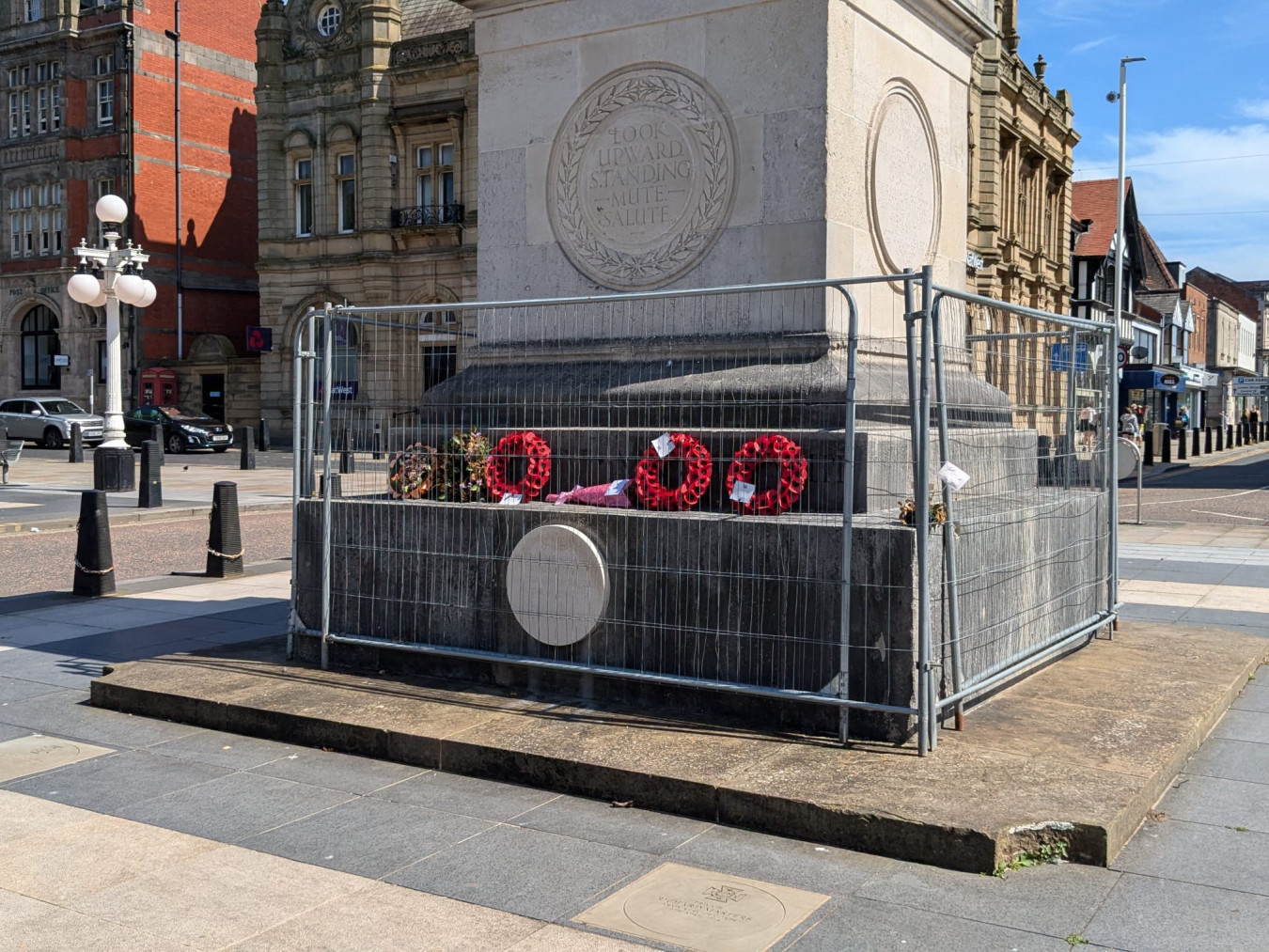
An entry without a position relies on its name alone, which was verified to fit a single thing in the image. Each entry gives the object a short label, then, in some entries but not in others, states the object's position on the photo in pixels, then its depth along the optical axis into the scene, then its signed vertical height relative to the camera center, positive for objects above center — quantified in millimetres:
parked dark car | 40094 +507
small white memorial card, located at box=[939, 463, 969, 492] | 5574 -143
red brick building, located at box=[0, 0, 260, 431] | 49562 +11086
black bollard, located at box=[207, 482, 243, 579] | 12766 -959
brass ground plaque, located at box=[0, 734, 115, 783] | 6023 -1556
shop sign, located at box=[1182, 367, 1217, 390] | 75938 +4265
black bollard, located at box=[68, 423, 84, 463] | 33656 +35
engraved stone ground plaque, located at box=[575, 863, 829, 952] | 4039 -1595
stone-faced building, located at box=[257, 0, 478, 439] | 43844 +10566
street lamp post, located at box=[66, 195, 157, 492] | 24141 +3114
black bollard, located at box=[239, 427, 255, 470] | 32388 -91
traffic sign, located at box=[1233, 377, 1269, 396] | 66250 +3131
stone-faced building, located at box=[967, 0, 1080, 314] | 45000 +10917
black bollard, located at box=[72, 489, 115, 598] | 11359 -1068
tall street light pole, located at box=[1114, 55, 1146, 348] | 41750 +11048
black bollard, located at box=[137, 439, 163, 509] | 20141 -607
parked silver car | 42031 +810
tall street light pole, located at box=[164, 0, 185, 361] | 50047 +6985
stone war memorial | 5863 +161
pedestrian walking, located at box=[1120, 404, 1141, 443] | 36312 +527
